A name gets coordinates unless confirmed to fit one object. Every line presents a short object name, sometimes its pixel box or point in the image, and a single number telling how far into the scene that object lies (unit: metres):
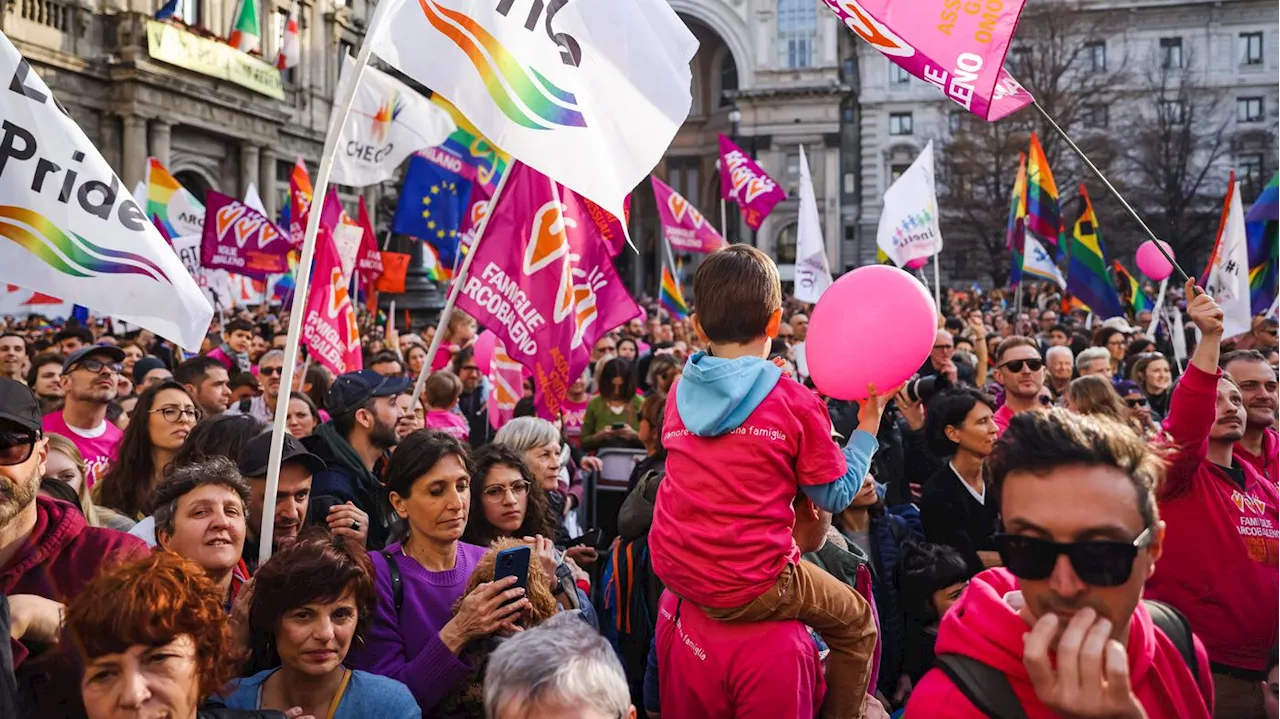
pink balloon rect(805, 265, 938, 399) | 3.41
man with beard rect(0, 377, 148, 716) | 3.05
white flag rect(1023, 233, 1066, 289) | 15.93
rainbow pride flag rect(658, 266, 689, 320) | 16.37
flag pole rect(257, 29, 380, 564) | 3.88
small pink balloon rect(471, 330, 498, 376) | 9.79
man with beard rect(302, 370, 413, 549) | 5.59
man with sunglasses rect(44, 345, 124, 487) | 6.37
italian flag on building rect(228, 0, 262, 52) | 25.16
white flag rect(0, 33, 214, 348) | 4.33
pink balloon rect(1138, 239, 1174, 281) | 16.19
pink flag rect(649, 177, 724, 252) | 15.66
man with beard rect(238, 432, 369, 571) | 4.48
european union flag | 13.55
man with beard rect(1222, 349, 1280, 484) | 4.77
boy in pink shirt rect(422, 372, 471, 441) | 8.16
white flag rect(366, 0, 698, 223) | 4.43
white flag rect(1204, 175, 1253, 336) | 8.73
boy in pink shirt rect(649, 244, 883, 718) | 3.16
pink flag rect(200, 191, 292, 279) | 14.18
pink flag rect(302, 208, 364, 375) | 8.19
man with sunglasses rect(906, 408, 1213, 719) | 1.80
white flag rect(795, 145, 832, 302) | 15.87
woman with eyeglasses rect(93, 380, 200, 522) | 5.50
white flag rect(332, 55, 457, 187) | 12.53
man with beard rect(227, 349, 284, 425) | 8.25
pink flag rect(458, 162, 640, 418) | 6.61
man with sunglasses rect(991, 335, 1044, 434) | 6.51
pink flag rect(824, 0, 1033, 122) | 4.83
